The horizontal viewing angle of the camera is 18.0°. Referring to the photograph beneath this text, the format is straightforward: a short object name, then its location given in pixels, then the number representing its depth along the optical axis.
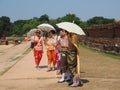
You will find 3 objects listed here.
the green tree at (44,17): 125.44
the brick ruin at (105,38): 22.33
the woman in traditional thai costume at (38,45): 13.75
